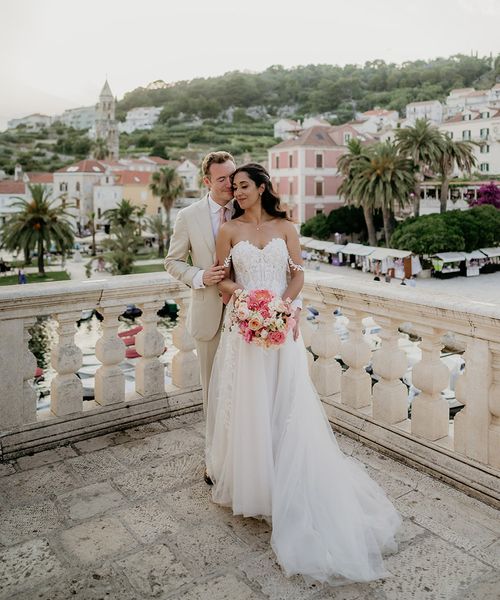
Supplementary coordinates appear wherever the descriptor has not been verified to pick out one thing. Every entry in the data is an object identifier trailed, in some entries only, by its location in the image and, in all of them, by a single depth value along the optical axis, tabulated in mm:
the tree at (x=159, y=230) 47281
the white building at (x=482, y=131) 62969
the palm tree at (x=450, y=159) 41312
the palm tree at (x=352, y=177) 42188
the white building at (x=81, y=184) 72125
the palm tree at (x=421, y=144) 40312
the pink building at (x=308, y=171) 50969
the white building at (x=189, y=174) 77500
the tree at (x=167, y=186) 57281
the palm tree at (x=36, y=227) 38125
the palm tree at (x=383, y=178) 39781
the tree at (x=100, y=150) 97812
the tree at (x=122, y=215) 47250
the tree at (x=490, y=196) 50469
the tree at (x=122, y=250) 35250
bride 2492
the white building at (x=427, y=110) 99688
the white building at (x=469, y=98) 97438
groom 3053
